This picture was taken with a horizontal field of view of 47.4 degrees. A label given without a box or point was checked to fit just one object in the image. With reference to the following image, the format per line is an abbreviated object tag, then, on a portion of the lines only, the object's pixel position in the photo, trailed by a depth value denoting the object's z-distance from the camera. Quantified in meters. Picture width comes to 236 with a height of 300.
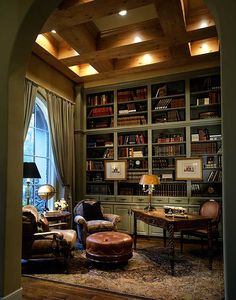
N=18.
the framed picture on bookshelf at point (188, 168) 5.35
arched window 5.12
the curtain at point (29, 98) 4.62
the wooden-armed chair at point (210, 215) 4.21
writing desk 3.65
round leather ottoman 3.66
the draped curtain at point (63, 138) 5.44
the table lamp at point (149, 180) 4.76
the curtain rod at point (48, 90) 5.02
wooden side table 4.41
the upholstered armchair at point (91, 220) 4.52
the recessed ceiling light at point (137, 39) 4.58
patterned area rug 2.97
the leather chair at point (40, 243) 3.55
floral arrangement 4.81
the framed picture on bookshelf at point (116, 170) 5.97
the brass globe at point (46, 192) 4.63
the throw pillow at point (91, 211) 5.06
